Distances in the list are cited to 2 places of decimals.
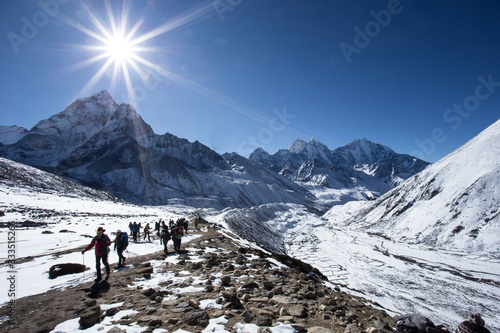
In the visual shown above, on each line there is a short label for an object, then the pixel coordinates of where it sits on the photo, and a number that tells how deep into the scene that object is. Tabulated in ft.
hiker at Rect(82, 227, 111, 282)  38.50
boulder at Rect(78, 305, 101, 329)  21.35
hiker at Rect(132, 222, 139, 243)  86.30
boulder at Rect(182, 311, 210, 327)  21.43
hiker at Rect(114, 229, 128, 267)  47.37
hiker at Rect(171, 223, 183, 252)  61.30
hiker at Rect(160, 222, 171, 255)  60.85
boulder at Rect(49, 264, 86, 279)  39.75
